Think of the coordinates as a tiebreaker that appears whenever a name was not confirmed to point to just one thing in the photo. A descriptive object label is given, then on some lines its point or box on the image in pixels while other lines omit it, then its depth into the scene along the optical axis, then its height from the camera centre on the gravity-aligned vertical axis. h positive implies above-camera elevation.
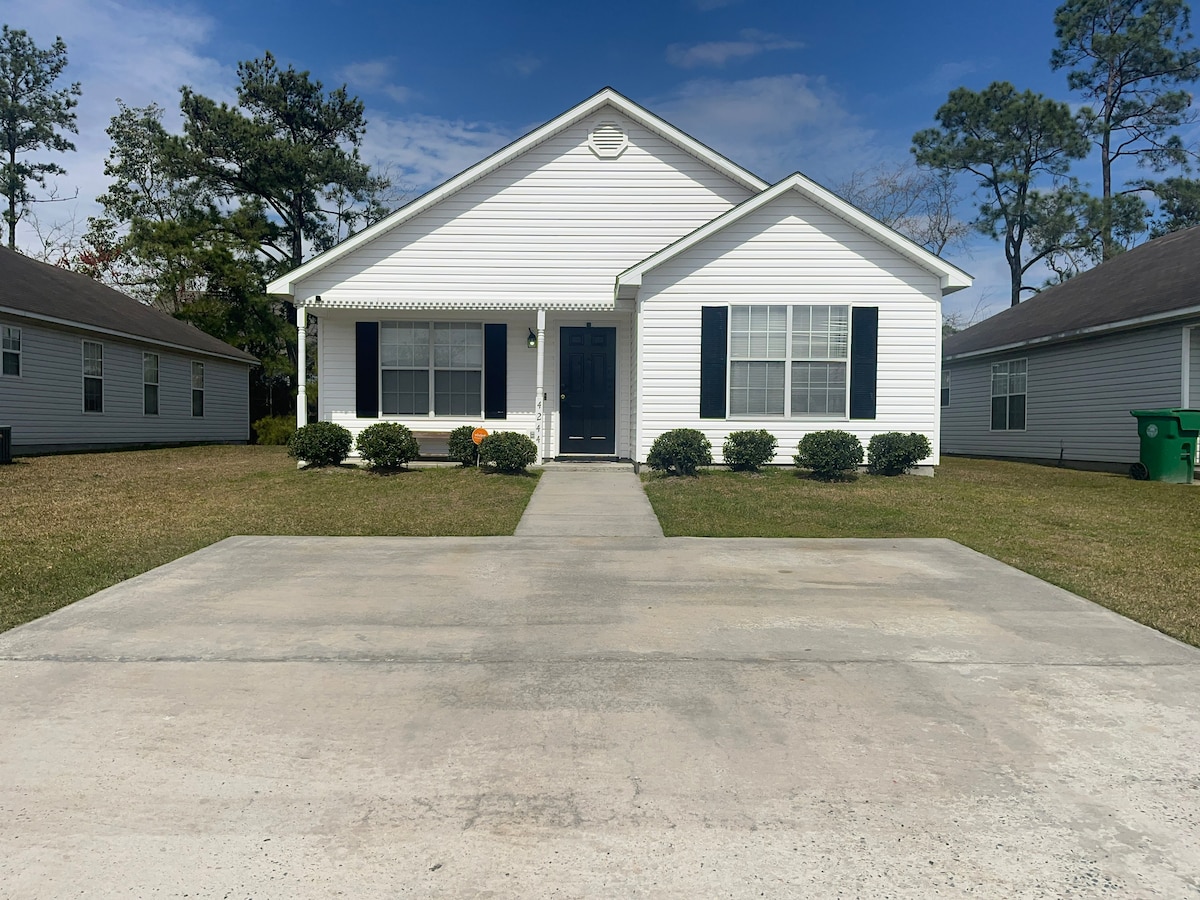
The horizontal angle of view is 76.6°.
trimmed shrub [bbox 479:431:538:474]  11.42 -0.33
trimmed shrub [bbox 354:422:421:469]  11.85 -0.27
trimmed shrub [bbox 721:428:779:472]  11.70 -0.28
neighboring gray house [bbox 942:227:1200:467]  14.02 +1.55
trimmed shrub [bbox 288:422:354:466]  12.16 -0.25
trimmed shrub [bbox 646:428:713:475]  11.51 -0.33
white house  12.22 +2.10
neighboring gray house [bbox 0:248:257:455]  15.91 +1.40
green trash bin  12.55 -0.15
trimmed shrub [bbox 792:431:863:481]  11.28 -0.31
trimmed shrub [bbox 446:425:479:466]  12.20 -0.28
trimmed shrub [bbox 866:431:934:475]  11.91 -0.29
